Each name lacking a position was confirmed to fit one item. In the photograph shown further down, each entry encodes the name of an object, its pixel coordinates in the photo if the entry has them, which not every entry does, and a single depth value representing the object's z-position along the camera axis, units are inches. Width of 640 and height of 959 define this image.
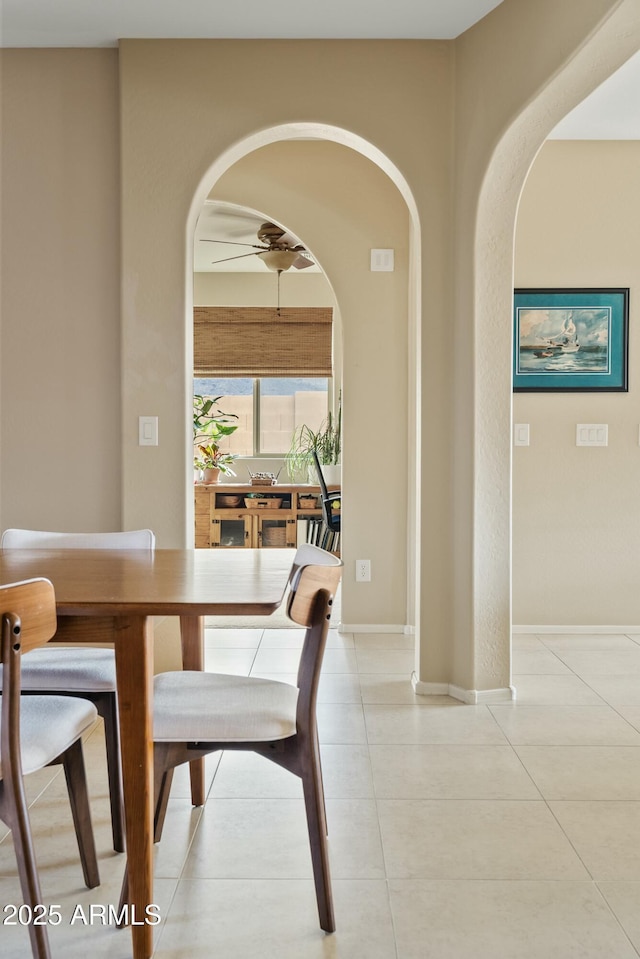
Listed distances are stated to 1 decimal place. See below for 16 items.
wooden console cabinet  287.1
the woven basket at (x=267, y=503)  288.8
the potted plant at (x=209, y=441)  295.6
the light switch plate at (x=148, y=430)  124.6
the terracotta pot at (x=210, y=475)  294.5
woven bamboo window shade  297.4
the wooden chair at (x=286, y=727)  65.1
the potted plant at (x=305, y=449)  228.7
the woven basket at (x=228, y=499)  291.7
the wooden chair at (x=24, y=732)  55.3
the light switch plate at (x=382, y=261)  169.2
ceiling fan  202.9
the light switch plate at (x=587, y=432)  169.5
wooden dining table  61.8
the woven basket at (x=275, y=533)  291.6
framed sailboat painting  169.3
